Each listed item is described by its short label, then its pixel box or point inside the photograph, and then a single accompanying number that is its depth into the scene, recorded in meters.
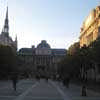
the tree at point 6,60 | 49.68
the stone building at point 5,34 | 102.85
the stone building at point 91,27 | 43.61
